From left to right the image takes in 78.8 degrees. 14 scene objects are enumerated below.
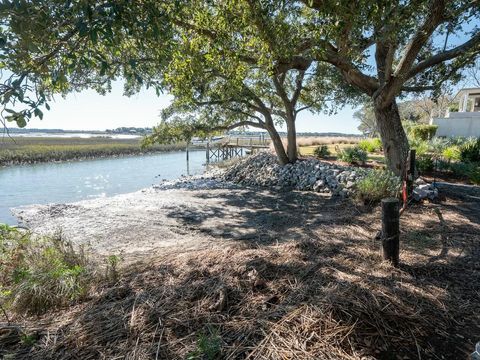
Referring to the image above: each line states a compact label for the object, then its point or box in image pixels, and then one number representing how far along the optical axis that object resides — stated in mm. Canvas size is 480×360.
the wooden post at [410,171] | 4958
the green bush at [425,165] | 9469
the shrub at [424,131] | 18156
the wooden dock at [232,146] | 26339
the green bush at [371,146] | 16284
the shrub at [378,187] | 6082
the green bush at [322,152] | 14358
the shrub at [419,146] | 11796
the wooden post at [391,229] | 2953
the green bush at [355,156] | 11664
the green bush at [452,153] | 11297
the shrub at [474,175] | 8320
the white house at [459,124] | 18766
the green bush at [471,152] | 10742
